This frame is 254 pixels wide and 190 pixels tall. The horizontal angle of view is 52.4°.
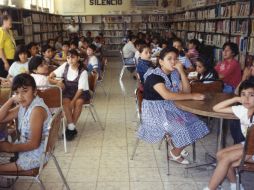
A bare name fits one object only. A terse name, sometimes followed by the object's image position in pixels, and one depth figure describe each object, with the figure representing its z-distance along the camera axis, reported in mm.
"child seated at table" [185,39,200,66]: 4880
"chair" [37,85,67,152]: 2537
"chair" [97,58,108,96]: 5318
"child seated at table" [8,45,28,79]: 3422
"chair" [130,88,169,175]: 2451
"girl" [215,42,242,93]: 3527
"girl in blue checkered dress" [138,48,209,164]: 2186
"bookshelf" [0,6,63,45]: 6056
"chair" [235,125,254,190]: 1549
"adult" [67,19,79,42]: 10649
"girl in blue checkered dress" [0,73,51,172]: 1598
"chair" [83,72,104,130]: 3332
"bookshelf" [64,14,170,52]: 10943
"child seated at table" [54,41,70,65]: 4678
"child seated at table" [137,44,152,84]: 4078
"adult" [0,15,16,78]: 4115
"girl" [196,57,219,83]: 3138
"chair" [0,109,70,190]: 1555
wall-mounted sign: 10931
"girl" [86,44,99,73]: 4438
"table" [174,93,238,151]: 1832
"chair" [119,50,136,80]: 6091
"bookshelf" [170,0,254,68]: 4527
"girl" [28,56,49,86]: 2856
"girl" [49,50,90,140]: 3046
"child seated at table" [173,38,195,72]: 3934
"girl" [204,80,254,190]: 1773
